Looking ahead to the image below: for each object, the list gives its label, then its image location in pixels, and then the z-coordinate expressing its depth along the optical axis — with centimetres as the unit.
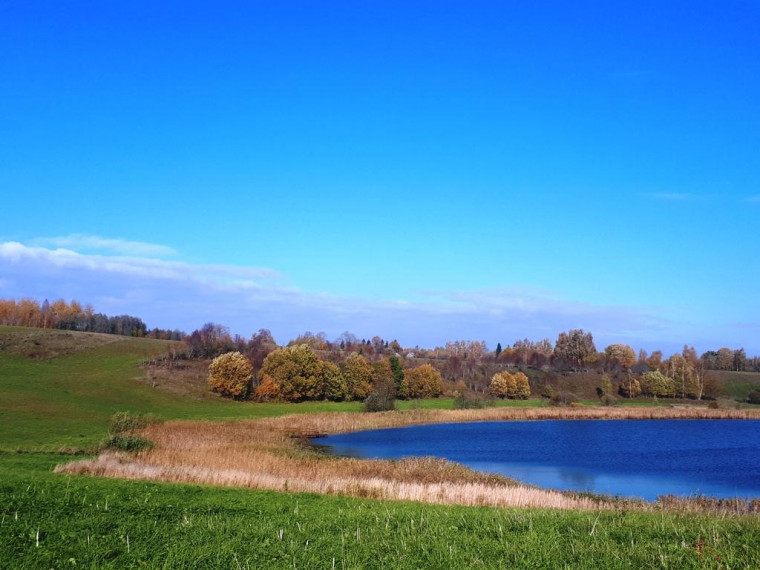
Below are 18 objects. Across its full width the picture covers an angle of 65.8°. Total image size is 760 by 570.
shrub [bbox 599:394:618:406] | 11195
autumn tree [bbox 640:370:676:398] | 12662
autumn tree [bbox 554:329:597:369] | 18625
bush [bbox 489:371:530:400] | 12106
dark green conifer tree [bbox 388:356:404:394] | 10768
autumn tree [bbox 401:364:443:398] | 10844
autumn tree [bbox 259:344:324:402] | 9094
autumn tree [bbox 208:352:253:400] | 8806
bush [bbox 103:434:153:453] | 3269
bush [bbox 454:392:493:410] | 9162
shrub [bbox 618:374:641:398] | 12900
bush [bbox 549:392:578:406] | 10616
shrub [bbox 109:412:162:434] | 4228
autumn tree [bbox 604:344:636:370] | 16988
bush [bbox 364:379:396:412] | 8225
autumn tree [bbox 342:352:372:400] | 9800
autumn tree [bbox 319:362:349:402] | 9488
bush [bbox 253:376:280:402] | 8900
